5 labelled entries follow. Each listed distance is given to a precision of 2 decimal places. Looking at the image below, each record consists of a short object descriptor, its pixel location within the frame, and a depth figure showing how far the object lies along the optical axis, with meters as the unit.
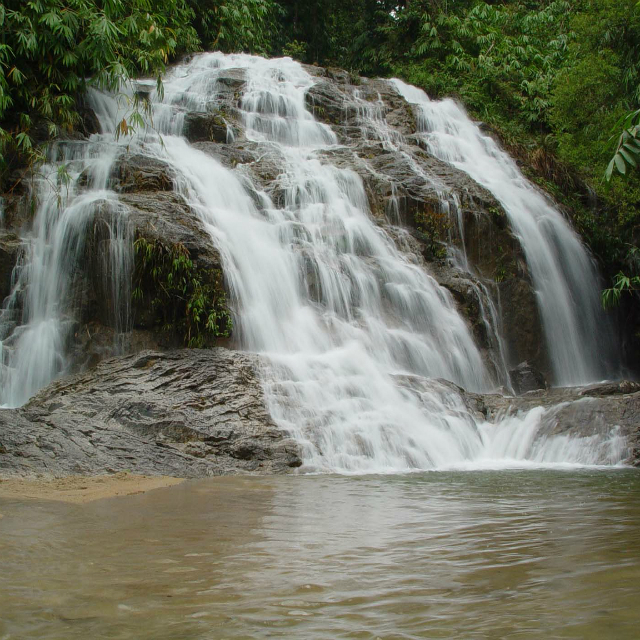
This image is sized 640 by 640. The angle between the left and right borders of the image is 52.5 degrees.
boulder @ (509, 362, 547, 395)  11.81
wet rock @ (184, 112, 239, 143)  14.68
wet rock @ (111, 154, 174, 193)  10.81
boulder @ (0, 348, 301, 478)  6.01
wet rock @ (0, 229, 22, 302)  9.38
